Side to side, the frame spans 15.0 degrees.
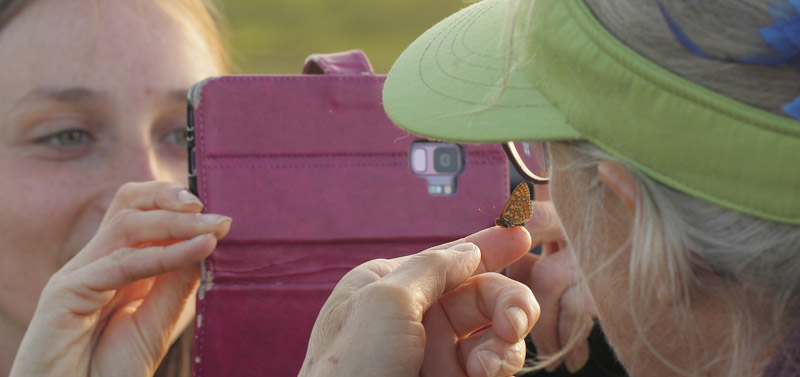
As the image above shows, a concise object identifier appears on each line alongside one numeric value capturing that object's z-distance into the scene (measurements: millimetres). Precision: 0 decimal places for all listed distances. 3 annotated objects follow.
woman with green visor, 1253
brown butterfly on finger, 1359
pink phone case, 1421
